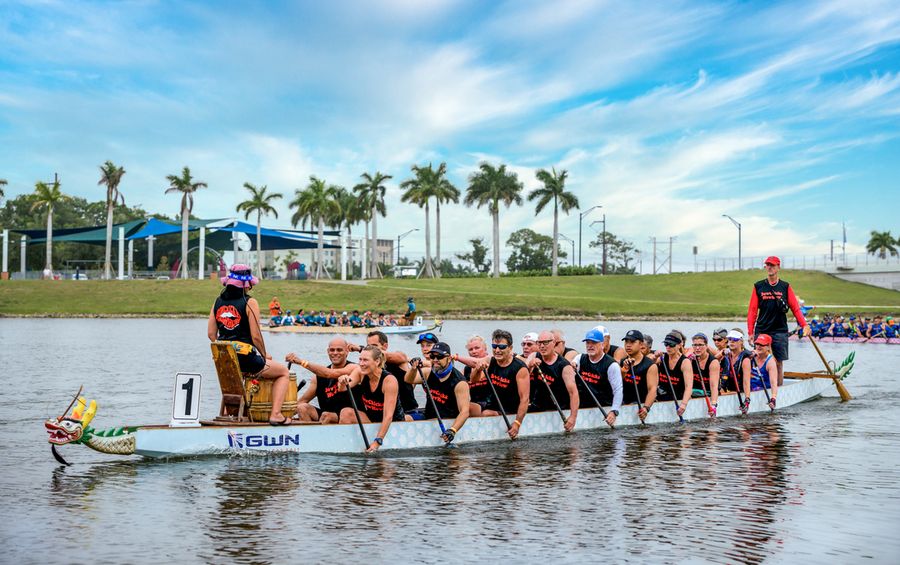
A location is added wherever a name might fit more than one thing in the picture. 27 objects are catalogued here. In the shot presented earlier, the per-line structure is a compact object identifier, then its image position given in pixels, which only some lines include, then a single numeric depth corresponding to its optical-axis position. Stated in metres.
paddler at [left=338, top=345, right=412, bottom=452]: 13.94
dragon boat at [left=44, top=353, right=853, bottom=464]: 12.36
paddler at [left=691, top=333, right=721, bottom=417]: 19.25
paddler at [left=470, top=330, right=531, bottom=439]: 15.68
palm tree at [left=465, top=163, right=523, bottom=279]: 113.25
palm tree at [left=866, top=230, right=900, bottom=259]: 153.50
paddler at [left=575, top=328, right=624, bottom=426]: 17.09
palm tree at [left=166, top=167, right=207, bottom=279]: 100.88
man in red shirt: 19.44
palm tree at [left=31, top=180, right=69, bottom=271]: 101.62
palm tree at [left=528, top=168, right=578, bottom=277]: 113.12
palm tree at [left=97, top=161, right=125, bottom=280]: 102.69
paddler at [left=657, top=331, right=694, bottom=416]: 18.70
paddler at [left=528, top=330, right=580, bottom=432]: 16.41
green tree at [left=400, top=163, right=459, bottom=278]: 113.56
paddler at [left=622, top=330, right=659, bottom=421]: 17.62
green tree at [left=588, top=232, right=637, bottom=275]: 167.12
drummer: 12.88
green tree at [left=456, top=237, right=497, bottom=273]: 156.50
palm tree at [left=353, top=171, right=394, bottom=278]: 119.19
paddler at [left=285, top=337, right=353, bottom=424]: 13.79
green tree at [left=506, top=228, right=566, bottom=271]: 151.75
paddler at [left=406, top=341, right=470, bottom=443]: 14.66
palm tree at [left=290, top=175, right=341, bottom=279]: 106.02
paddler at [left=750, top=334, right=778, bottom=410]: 20.69
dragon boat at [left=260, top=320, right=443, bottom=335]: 52.70
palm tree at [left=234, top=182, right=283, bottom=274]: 106.31
